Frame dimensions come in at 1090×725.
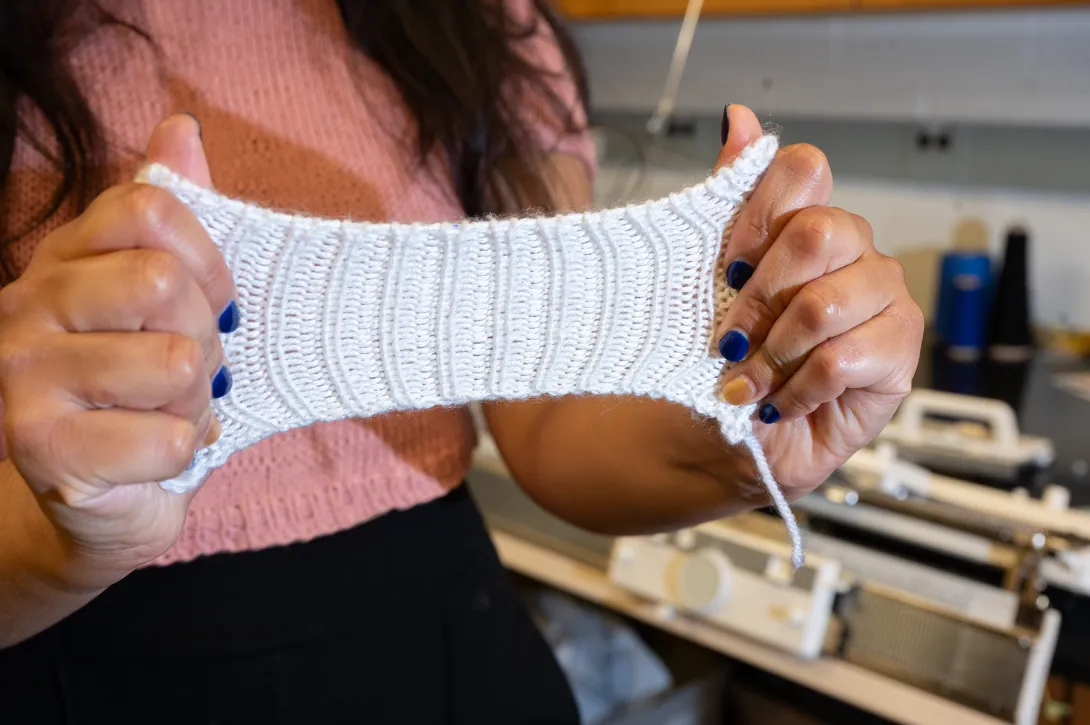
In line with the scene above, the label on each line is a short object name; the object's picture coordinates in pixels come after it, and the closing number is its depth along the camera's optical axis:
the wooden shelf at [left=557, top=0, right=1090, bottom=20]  1.13
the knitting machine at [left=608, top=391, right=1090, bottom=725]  0.78
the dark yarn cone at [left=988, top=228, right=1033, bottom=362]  1.29
